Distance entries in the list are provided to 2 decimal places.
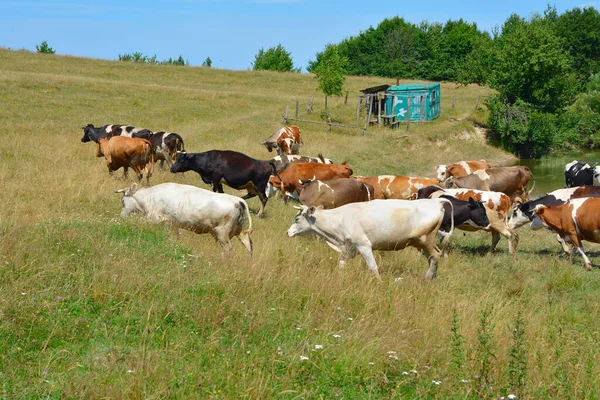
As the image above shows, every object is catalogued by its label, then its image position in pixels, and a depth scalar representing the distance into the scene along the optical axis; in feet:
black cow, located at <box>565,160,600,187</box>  72.64
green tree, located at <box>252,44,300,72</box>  323.57
